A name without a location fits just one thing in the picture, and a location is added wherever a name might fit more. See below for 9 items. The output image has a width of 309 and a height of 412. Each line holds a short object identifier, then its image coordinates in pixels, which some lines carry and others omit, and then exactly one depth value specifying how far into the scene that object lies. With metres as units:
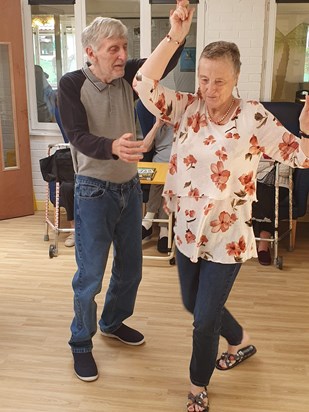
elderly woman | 1.73
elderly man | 1.98
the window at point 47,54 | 4.73
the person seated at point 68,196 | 3.91
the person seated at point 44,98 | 4.91
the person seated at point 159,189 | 4.02
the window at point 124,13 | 4.74
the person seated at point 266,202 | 3.67
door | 4.46
